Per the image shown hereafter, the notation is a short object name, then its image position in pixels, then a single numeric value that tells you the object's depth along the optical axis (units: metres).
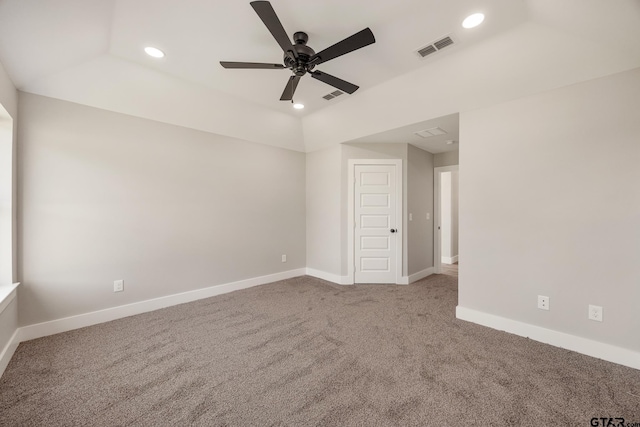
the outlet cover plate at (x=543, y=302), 2.44
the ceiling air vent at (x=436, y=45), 2.22
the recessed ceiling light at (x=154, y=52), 2.38
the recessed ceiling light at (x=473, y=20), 1.96
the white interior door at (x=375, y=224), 4.38
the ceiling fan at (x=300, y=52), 1.66
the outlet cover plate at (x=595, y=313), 2.19
